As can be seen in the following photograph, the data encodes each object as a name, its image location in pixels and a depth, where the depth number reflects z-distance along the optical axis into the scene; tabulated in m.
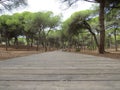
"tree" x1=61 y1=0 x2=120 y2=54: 9.39
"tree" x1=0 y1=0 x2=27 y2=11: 9.33
